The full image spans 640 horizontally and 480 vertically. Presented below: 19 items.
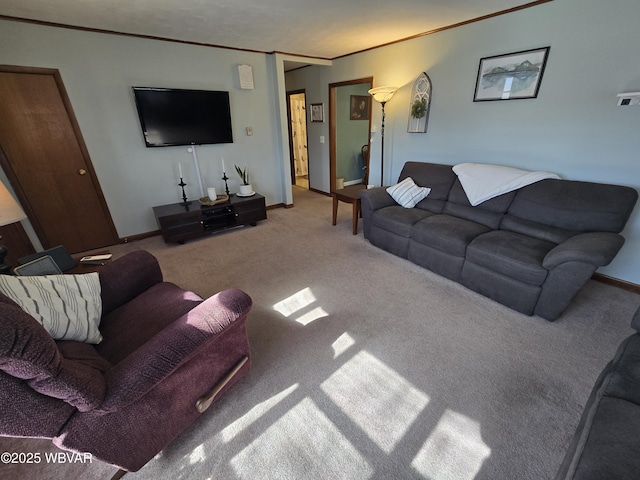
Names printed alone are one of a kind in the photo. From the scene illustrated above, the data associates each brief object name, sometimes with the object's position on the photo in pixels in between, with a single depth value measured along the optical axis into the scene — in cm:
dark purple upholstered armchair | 77
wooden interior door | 271
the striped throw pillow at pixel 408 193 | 319
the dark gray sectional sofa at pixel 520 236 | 188
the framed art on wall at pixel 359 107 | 550
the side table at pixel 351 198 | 345
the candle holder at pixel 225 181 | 398
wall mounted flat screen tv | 324
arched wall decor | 342
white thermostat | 205
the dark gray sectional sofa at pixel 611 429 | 77
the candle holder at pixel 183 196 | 362
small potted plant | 393
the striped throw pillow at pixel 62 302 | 110
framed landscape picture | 254
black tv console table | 333
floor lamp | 351
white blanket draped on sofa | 257
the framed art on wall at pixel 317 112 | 508
